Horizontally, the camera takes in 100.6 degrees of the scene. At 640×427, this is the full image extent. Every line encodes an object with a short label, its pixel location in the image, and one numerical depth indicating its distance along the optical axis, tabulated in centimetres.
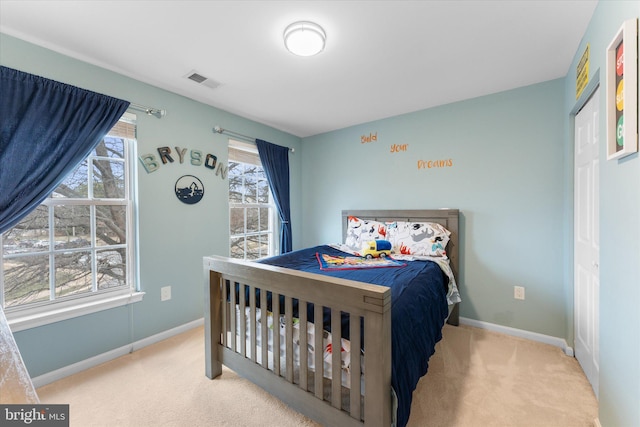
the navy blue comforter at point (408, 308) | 120
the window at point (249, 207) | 307
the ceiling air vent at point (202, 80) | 214
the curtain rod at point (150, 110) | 217
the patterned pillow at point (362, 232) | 289
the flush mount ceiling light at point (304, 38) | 158
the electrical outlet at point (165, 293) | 236
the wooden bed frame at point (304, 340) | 109
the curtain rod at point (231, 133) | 277
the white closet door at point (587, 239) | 164
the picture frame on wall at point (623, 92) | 100
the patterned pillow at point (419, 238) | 252
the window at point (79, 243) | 176
